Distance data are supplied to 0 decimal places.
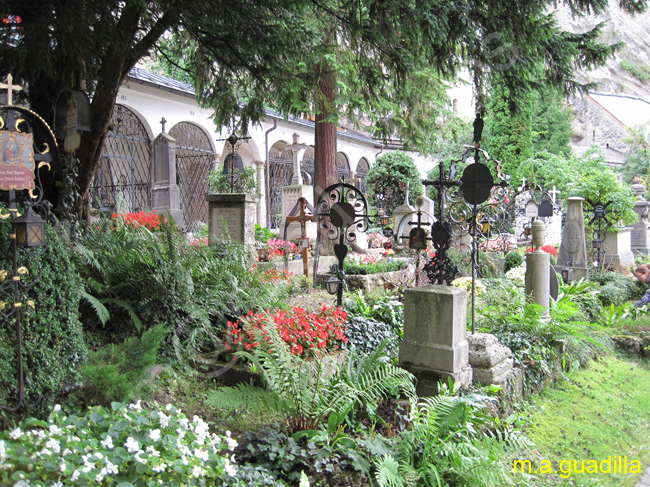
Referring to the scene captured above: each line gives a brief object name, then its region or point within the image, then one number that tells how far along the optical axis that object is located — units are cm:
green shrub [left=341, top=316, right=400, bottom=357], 539
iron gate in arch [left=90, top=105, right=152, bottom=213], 1379
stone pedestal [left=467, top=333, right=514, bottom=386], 485
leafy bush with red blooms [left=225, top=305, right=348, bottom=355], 453
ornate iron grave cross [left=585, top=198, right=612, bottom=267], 1265
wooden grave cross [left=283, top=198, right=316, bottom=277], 960
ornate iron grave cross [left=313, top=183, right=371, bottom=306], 608
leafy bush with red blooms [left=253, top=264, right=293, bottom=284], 582
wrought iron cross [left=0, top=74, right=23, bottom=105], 401
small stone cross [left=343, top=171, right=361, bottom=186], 2059
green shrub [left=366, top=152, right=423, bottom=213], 2166
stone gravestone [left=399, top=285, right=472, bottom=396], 457
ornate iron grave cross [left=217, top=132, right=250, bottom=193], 1150
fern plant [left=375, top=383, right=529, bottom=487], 333
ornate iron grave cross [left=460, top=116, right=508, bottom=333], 556
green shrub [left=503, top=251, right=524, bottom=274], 1225
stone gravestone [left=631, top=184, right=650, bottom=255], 1594
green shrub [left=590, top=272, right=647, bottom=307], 992
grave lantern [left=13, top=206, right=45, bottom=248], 307
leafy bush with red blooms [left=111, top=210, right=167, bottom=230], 893
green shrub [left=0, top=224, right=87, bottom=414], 307
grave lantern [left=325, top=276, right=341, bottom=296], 625
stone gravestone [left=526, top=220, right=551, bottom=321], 689
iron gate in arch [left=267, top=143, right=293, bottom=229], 1966
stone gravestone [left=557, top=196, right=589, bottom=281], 1115
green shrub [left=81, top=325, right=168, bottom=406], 322
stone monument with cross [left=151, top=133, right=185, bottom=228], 1338
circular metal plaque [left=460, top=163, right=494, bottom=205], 556
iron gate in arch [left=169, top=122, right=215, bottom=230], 1745
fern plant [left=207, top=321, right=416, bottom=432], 350
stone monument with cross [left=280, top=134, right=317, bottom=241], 1307
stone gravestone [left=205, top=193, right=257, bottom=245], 905
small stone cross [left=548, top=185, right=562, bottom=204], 1728
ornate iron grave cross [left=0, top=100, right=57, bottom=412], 305
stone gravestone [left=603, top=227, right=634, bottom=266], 1329
